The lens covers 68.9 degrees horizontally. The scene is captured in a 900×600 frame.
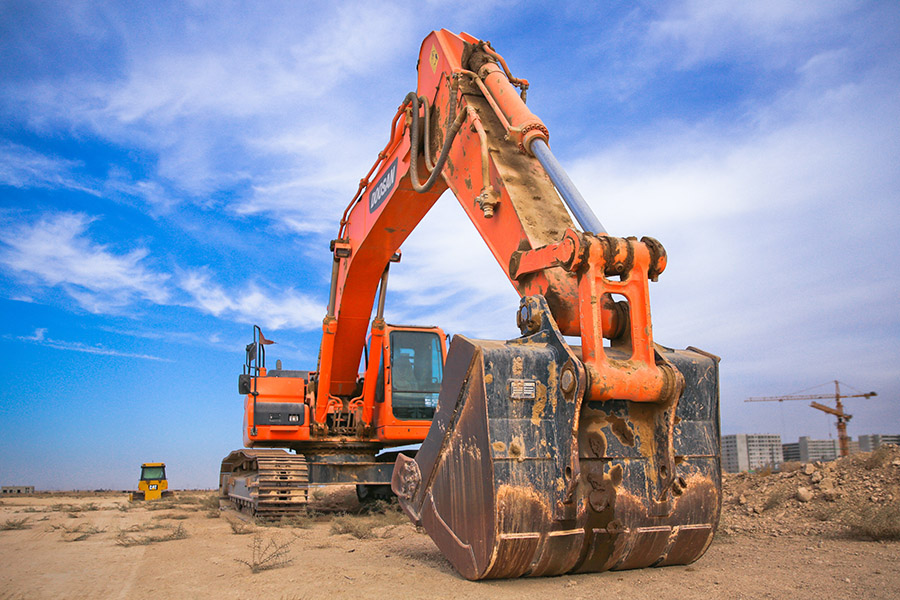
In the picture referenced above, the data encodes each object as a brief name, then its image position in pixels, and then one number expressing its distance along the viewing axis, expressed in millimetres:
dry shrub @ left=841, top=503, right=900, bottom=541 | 4902
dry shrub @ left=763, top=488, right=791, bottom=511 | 6387
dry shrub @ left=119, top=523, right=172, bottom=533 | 7278
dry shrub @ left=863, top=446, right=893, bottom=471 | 6541
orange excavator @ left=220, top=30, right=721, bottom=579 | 3271
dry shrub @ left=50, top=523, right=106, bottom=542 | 6650
